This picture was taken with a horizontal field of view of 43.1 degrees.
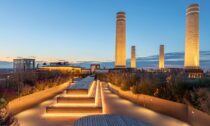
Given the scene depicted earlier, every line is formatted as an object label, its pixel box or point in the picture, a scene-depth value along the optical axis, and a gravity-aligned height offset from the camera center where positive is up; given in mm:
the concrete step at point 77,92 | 5953 -520
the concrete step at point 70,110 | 5371 -837
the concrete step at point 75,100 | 5688 -669
